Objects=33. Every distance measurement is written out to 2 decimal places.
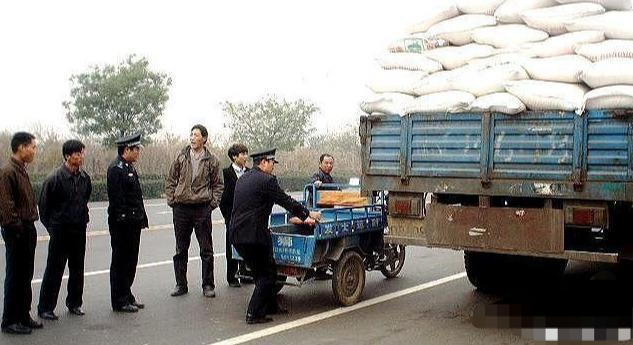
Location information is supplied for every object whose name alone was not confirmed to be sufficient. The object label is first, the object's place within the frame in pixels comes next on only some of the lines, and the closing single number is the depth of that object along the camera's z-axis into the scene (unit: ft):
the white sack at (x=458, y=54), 21.48
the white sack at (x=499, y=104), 18.93
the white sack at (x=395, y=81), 21.66
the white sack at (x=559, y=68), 19.01
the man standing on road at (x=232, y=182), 25.70
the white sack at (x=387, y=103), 21.20
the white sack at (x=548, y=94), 18.31
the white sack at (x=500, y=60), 20.27
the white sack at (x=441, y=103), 19.95
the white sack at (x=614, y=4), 20.62
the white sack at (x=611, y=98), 17.39
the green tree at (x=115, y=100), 95.91
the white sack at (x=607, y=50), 18.58
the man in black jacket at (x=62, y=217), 20.40
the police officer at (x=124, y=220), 21.91
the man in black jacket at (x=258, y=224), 20.08
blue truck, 17.93
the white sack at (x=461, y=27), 22.18
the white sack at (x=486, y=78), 19.61
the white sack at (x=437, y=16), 23.08
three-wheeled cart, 21.21
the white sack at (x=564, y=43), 19.72
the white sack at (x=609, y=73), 17.78
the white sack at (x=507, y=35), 20.94
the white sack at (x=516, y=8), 21.39
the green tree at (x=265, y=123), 136.67
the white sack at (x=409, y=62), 21.89
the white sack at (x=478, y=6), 22.62
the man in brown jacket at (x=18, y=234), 18.42
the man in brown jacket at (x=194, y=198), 24.20
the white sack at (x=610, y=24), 19.52
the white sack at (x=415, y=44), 22.71
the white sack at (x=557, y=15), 20.36
